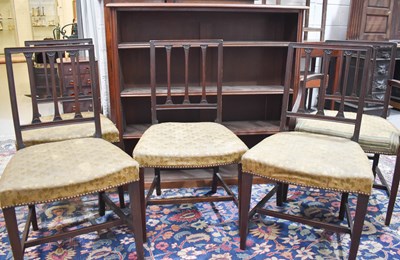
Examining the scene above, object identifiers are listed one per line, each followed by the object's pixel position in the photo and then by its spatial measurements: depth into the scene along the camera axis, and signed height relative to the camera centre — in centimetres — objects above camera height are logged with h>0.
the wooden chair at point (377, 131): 188 -51
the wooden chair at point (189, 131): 169 -51
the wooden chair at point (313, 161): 148 -53
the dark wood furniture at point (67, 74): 201 -38
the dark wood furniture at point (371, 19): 397 +18
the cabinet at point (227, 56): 221 -14
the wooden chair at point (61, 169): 136 -53
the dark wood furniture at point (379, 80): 395 -48
